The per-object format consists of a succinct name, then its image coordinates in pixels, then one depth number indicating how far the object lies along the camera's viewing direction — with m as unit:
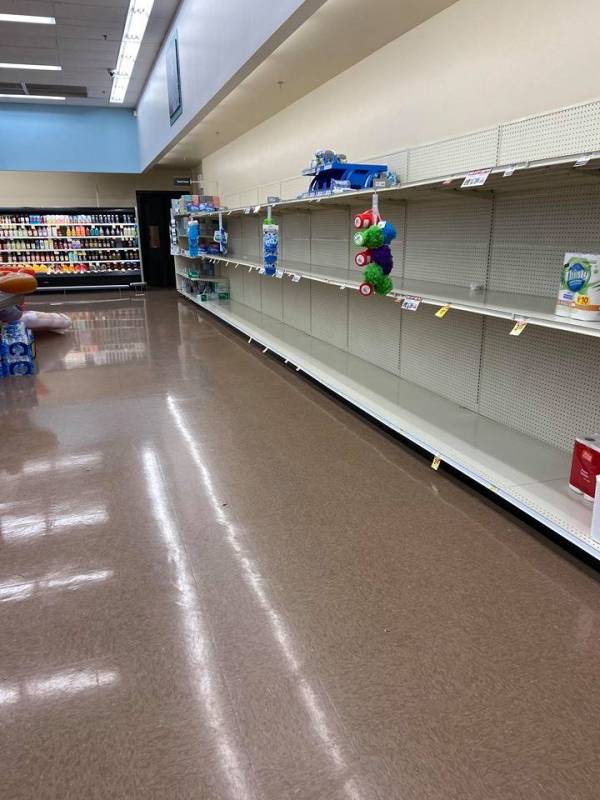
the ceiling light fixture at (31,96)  11.48
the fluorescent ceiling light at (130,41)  6.60
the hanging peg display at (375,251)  3.51
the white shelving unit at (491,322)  2.75
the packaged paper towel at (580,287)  2.37
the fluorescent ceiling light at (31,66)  9.41
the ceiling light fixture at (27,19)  7.34
